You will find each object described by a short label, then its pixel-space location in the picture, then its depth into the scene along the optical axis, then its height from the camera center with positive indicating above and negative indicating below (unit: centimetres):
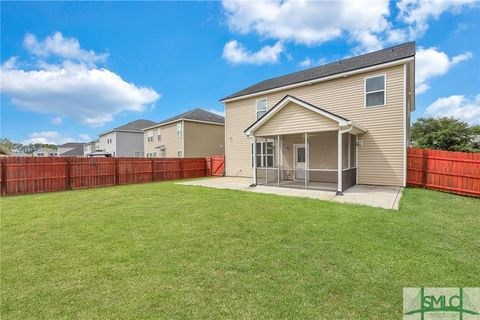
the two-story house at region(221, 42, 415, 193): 1045 +141
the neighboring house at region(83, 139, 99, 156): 4357 +156
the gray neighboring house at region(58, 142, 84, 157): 5444 +187
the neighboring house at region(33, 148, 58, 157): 6975 +92
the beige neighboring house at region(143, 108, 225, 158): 2333 +199
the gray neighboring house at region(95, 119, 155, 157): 3338 +210
